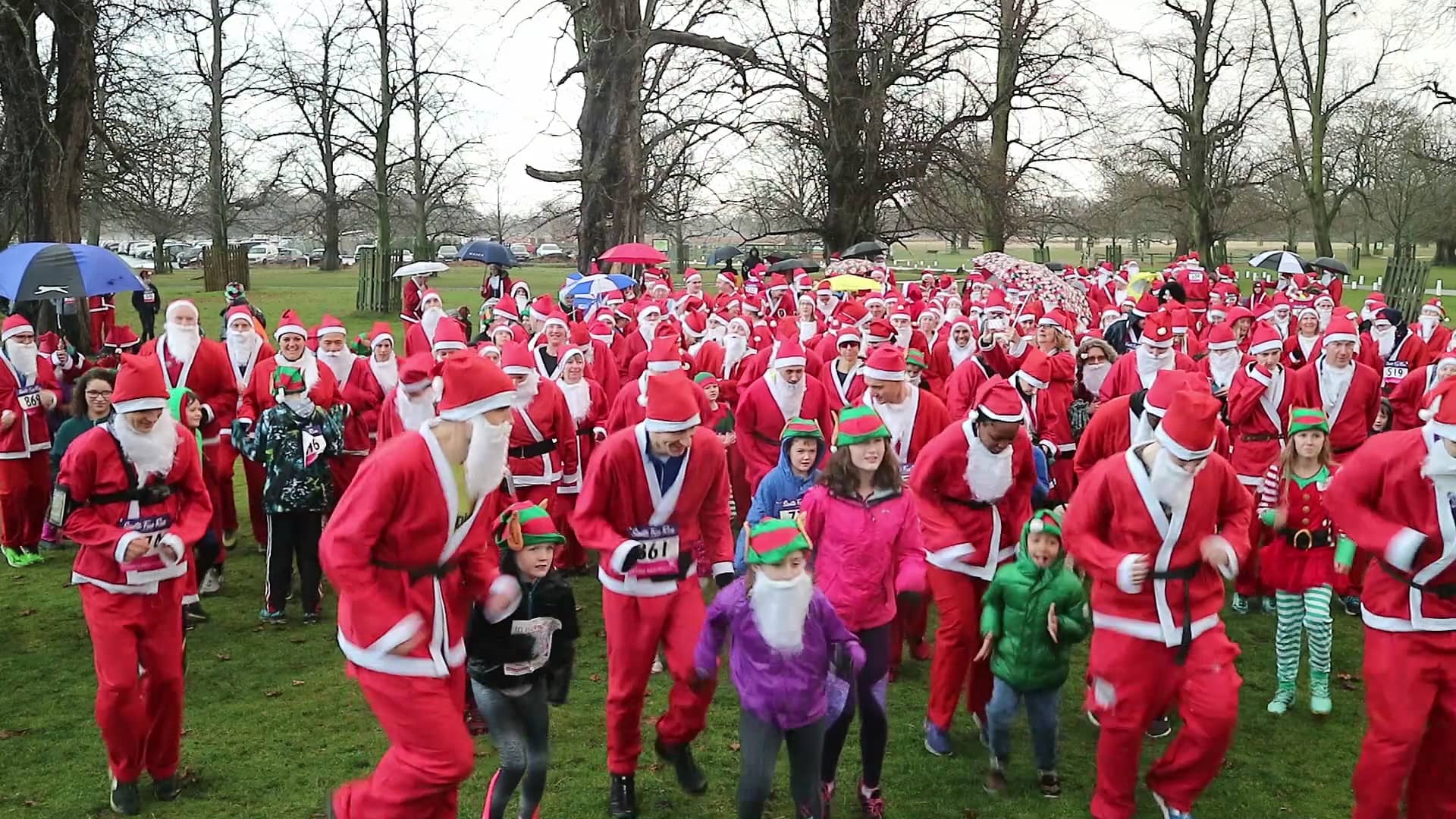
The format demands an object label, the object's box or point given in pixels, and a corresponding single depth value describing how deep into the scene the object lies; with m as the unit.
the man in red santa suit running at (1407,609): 4.37
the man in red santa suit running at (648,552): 5.03
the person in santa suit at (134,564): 5.06
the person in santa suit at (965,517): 5.62
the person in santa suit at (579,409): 9.09
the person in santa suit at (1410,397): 9.77
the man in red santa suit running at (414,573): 3.93
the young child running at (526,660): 4.53
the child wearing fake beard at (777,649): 4.27
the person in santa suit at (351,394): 8.92
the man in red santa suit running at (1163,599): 4.55
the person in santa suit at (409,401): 7.36
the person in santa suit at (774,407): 8.19
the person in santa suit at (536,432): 7.91
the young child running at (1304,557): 6.26
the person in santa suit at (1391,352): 11.41
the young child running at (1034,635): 5.29
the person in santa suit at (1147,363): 8.70
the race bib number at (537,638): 4.55
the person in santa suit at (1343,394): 8.62
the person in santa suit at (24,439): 9.20
